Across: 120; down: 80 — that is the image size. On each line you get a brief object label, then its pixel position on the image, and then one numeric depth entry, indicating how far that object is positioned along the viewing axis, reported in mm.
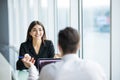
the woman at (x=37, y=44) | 3751
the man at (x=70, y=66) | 2287
